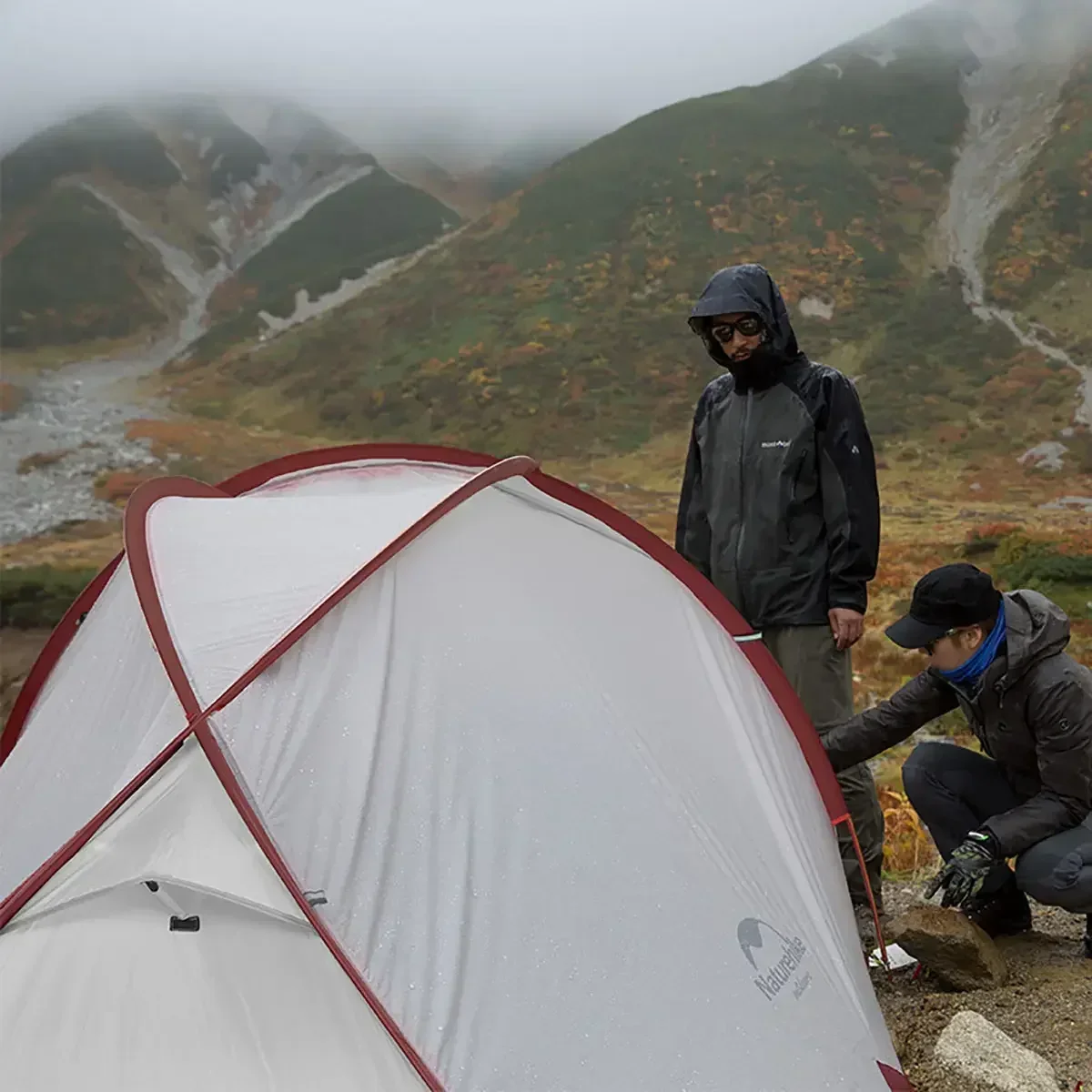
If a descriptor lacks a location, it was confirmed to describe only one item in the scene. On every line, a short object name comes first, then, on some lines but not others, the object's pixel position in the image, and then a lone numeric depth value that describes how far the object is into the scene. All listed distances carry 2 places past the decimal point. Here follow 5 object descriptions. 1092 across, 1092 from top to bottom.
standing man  3.74
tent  2.26
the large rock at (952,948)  3.46
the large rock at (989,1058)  2.80
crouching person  3.24
